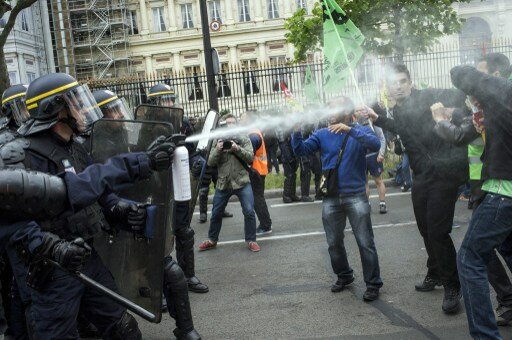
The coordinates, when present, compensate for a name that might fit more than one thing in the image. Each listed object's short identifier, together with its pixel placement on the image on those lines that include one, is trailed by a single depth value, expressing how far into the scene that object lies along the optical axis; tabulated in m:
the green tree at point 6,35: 13.00
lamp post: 12.19
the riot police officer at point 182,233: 5.36
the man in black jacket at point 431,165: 4.72
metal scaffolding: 46.12
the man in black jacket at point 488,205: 3.50
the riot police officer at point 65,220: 3.08
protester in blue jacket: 5.20
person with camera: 7.31
